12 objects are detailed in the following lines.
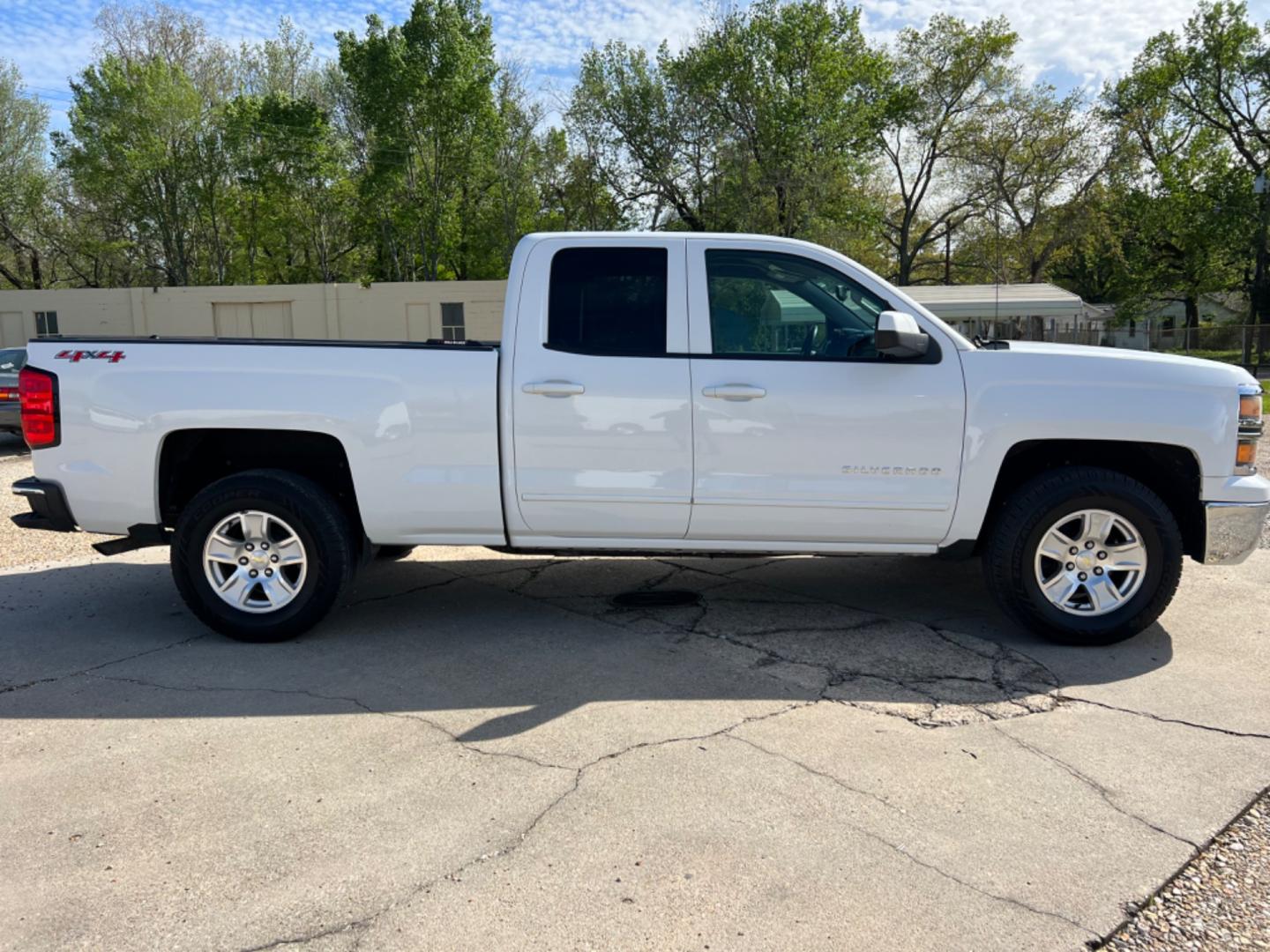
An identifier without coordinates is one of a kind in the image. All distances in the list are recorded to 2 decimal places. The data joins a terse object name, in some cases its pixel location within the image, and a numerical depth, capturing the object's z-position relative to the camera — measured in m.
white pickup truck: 4.70
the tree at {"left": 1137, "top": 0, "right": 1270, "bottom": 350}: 41.62
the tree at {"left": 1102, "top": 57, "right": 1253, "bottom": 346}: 41.03
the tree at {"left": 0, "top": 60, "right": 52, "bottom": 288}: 34.84
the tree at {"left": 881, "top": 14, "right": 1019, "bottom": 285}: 38.69
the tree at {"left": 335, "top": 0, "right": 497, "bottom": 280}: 29.14
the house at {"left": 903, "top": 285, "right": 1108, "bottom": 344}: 29.83
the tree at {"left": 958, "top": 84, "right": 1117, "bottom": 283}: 39.72
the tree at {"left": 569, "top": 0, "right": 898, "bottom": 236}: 28.53
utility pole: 38.84
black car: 12.52
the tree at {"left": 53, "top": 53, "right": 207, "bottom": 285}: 31.28
